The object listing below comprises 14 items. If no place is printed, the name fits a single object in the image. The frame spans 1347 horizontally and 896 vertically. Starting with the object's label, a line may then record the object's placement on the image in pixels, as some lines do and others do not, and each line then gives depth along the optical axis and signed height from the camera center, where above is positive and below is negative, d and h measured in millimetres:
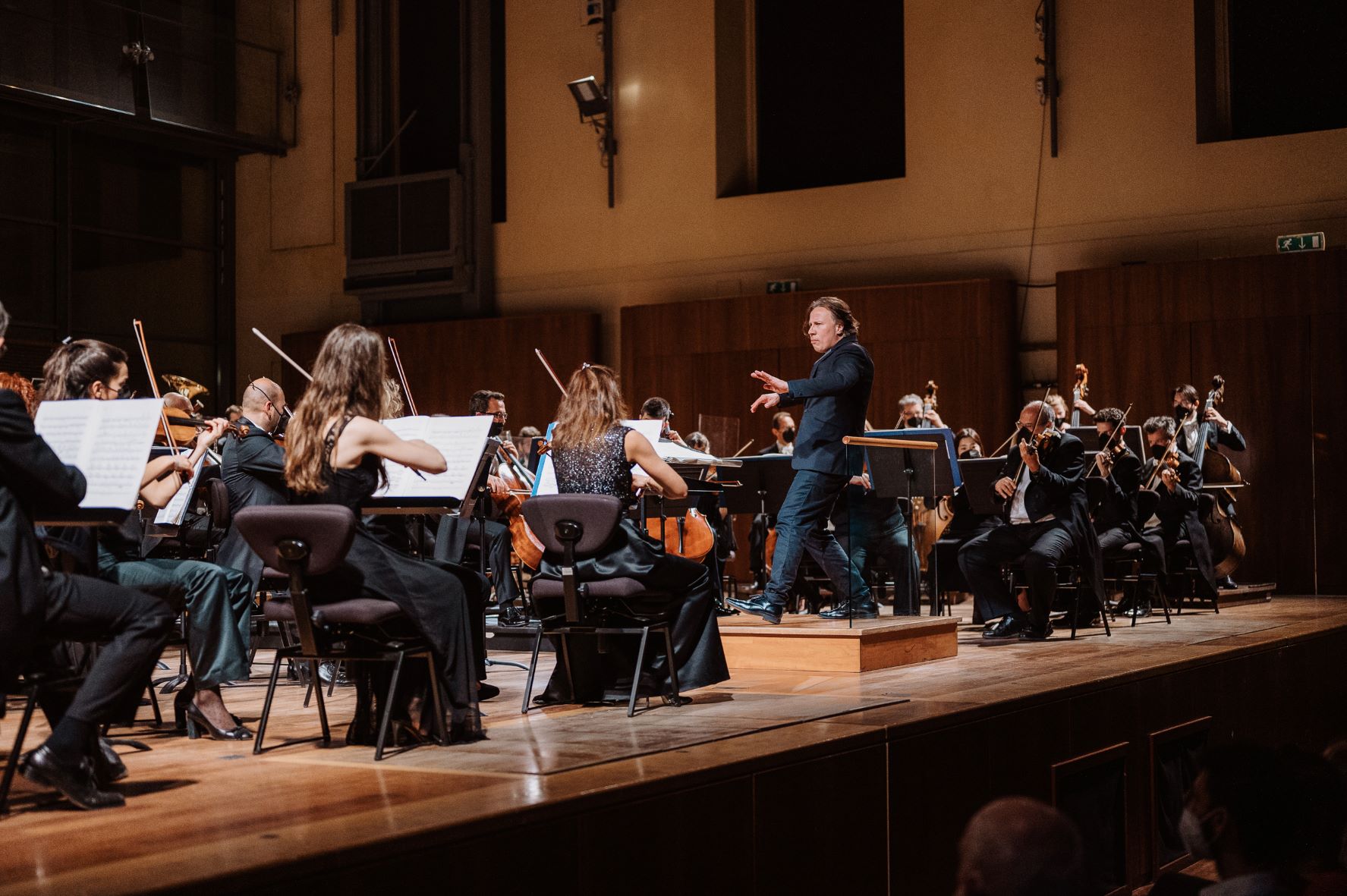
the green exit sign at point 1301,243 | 9531 +1517
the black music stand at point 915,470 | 6043 -1
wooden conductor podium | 5434 -689
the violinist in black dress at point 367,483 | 3748 -11
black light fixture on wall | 12133 +3243
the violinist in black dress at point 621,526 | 4574 -156
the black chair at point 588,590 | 4301 -367
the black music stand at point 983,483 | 6855 -69
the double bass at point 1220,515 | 8430 -305
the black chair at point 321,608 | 3578 -345
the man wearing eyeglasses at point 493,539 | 6578 -307
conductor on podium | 5711 +128
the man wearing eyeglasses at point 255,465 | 4723 +49
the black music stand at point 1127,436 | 7957 +176
